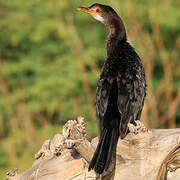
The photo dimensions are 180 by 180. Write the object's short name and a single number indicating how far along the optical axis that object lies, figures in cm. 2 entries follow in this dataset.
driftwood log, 910
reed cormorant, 933
